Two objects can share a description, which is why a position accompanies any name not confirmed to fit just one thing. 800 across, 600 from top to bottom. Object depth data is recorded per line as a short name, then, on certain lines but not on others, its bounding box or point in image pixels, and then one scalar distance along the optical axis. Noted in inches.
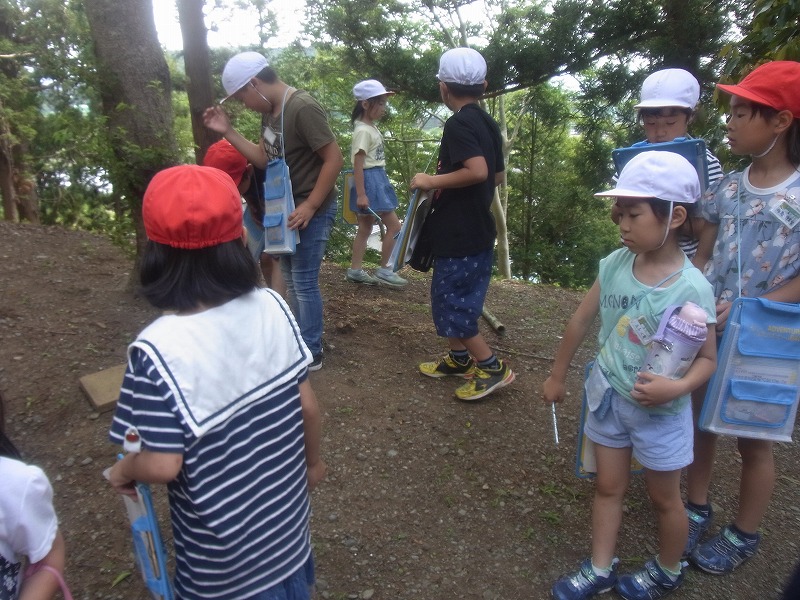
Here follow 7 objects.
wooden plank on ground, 118.3
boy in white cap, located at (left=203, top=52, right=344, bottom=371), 118.9
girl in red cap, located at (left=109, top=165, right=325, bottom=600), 46.8
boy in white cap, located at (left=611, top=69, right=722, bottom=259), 95.7
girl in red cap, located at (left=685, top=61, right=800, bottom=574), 77.9
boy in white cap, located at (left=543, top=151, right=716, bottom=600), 71.6
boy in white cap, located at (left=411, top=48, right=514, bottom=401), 116.7
